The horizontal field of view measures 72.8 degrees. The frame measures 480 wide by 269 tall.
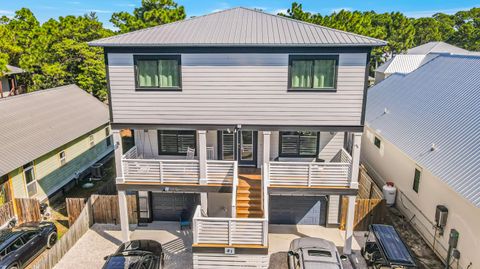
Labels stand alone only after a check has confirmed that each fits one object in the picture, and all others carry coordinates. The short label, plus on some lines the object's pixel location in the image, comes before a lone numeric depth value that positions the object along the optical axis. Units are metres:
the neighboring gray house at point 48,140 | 17.41
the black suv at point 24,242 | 12.75
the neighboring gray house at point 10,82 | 34.97
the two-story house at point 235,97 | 13.20
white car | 11.60
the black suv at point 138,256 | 12.02
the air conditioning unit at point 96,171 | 23.01
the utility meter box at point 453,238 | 12.57
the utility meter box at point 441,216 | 13.83
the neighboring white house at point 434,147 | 12.84
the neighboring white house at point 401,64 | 42.19
